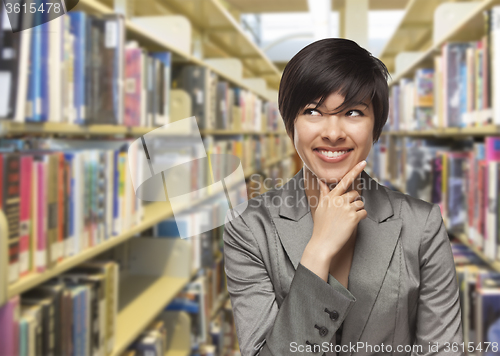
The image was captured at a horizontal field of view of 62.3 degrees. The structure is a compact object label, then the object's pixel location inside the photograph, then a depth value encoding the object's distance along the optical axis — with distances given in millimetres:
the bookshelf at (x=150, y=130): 1023
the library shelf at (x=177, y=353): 1966
